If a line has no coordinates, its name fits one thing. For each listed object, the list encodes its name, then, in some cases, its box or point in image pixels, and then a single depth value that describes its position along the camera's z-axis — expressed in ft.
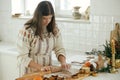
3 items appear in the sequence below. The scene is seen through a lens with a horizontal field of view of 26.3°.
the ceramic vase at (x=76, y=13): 10.73
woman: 7.12
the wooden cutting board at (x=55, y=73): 6.07
